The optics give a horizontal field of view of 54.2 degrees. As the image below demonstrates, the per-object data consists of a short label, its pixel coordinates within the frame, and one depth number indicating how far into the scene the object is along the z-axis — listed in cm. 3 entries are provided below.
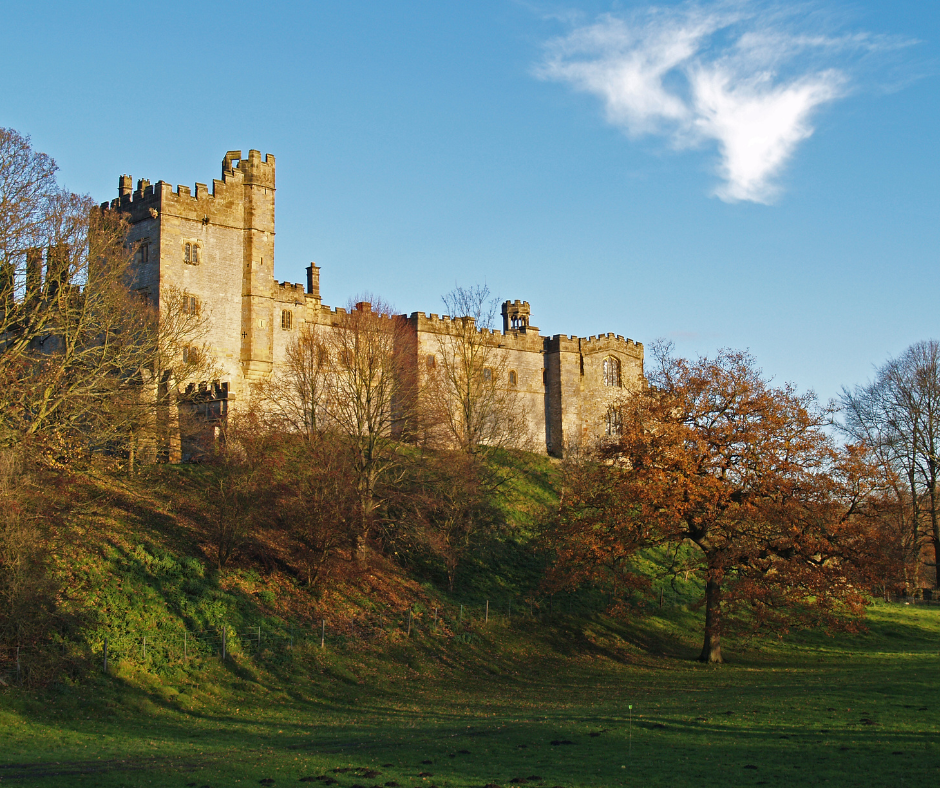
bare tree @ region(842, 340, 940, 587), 5319
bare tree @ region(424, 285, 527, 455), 4786
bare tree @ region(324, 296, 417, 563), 3708
